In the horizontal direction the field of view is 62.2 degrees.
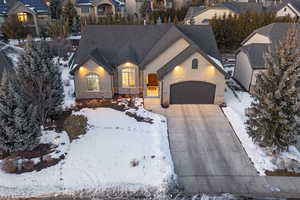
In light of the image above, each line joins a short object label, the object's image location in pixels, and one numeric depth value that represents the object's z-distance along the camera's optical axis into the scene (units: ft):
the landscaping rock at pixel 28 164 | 44.78
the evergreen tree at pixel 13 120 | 44.16
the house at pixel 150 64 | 65.87
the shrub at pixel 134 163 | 45.31
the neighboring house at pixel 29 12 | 141.49
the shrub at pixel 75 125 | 53.67
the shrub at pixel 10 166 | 43.80
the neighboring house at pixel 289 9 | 138.37
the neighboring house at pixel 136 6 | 175.32
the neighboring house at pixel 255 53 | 72.79
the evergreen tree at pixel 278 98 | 43.80
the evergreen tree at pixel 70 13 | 149.83
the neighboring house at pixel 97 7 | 162.71
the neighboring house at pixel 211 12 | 141.86
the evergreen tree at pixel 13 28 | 124.06
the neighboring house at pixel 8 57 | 61.72
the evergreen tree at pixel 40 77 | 53.06
